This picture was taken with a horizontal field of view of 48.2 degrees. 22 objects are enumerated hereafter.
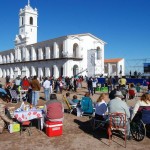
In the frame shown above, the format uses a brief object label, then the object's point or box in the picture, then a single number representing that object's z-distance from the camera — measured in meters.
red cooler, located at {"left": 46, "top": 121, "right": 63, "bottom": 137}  5.07
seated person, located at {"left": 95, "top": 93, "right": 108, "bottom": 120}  5.31
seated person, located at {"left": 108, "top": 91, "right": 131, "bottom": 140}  4.67
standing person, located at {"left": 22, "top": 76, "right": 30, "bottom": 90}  10.82
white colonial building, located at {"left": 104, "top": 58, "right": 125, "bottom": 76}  40.03
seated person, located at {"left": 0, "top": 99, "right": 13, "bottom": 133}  5.16
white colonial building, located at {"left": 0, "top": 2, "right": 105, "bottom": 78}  31.94
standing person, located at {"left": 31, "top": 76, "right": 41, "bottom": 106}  8.64
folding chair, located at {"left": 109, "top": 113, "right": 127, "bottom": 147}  4.52
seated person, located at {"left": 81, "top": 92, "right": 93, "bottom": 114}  6.73
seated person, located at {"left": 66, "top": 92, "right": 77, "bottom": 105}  7.59
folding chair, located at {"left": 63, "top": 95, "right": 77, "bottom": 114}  7.44
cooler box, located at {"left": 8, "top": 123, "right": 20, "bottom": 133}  5.30
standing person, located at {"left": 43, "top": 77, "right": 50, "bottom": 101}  10.30
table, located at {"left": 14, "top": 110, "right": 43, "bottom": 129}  5.26
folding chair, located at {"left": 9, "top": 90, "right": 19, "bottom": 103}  9.55
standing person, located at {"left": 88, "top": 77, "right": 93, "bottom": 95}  13.38
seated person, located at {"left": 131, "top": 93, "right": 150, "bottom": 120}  4.87
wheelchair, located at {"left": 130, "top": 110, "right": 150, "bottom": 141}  4.70
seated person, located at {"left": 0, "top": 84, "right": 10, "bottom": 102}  9.15
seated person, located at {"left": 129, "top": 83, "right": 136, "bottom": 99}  10.75
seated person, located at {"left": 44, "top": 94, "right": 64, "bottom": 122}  5.05
